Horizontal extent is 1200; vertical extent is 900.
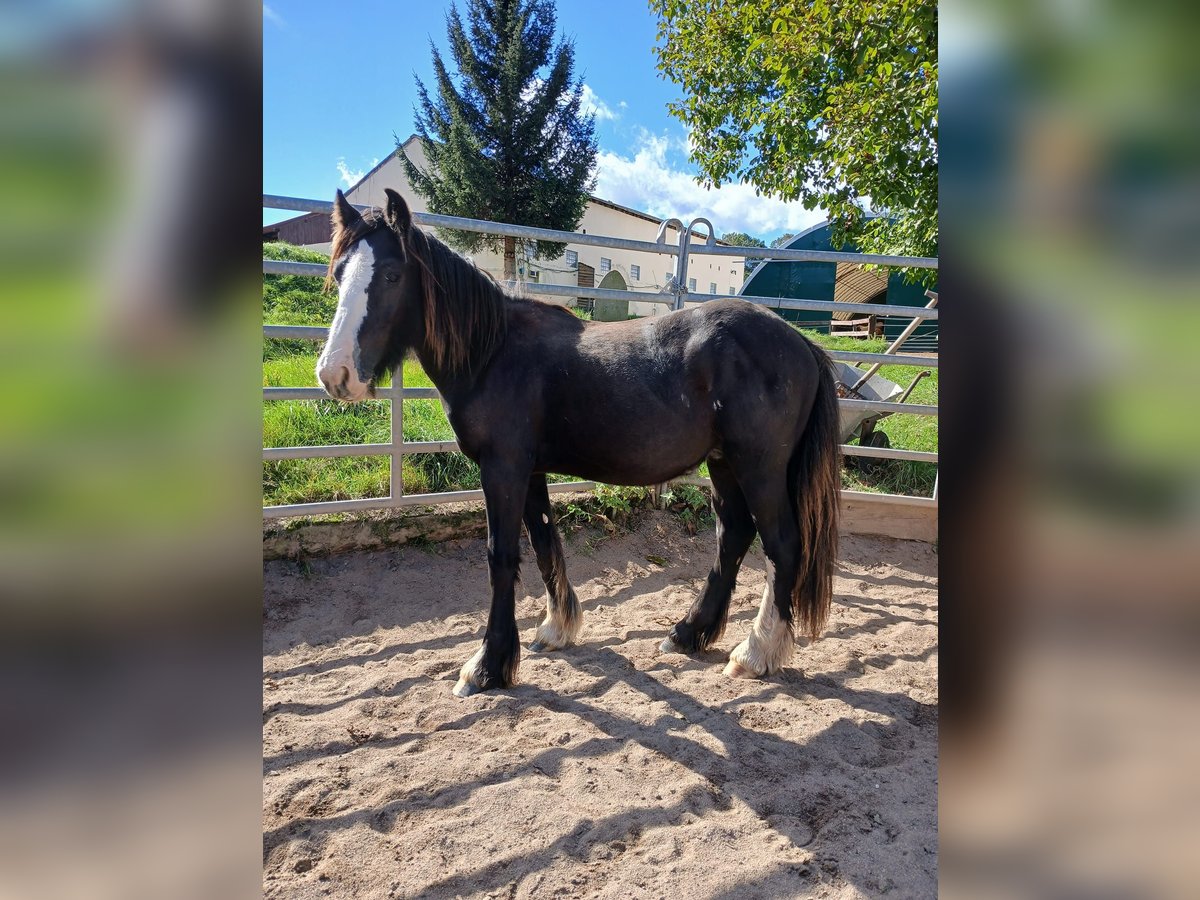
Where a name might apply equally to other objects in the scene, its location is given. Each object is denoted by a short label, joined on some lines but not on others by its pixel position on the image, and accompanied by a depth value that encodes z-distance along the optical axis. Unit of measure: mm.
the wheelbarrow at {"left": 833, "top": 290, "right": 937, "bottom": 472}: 4992
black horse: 2721
